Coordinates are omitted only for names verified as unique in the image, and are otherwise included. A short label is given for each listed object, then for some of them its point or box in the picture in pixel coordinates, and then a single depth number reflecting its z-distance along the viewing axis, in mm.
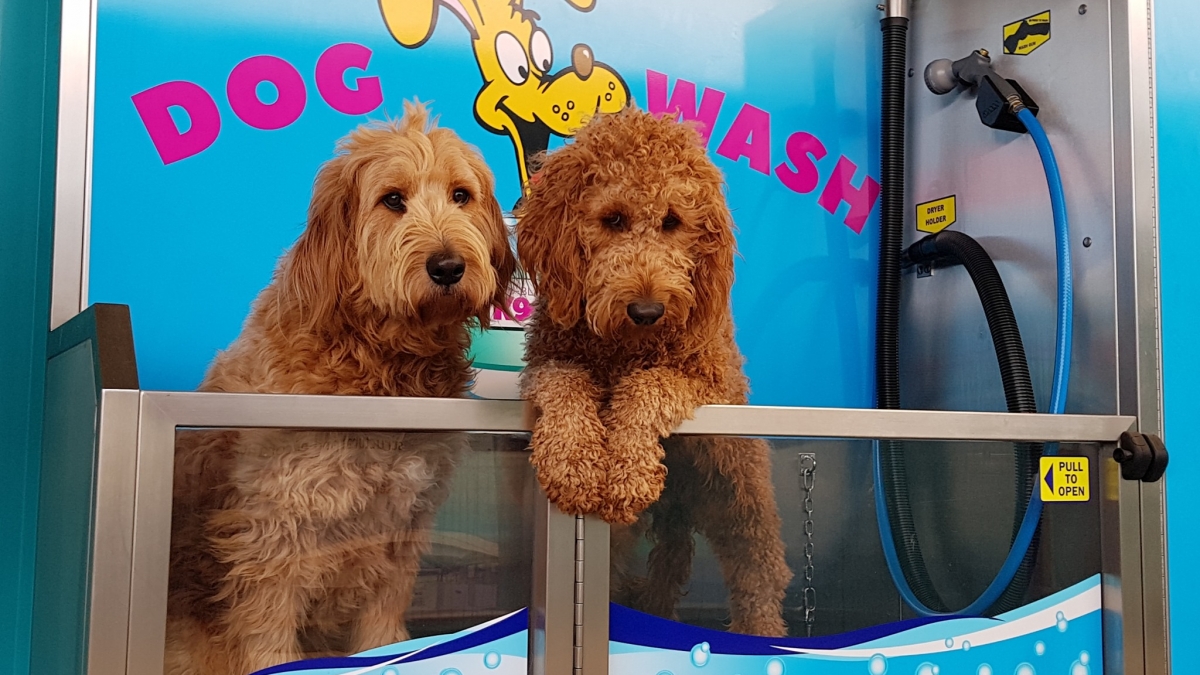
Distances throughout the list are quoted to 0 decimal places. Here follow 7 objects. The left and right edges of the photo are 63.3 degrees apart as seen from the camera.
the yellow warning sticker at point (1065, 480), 1624
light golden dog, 1235
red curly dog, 1366
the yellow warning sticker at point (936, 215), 2275
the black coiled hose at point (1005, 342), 1613
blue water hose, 1543
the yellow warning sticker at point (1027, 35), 2018
